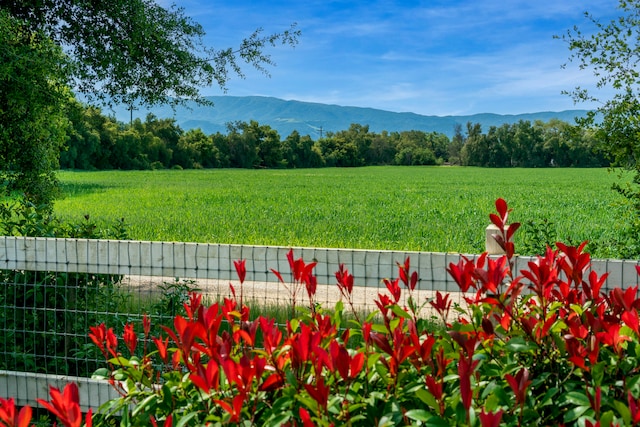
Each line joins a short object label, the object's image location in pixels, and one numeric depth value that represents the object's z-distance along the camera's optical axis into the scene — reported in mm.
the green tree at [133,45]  11250
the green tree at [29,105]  9320
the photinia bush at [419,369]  1525
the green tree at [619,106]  7047
